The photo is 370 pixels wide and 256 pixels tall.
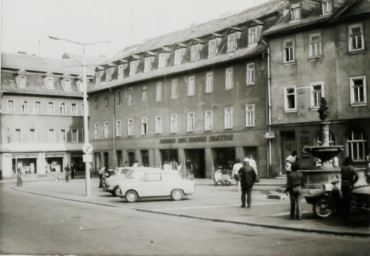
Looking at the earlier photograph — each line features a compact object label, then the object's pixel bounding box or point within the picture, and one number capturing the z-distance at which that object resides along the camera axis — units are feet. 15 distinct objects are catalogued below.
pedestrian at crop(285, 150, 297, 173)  82.06
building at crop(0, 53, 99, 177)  200.44
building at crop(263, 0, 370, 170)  102.99
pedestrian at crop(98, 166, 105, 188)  115.85
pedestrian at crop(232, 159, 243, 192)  89.60
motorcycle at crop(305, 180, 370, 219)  48.85
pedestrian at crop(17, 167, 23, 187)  140.46
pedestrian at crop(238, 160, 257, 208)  63.10
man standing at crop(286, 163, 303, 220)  50.65
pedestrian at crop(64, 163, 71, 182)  159.78
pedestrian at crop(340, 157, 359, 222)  47.42
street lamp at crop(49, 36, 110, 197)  85.29
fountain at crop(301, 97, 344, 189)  60.64
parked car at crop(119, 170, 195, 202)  77.76
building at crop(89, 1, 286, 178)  130.31
